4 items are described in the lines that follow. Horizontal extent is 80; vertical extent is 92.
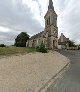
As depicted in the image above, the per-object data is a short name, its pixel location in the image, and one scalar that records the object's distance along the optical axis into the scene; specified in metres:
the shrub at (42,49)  11.90
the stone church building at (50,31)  26.75
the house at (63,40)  32.45
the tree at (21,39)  32.67
